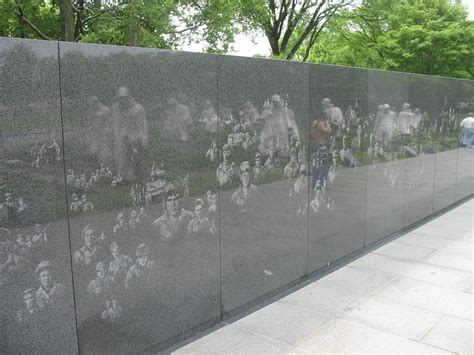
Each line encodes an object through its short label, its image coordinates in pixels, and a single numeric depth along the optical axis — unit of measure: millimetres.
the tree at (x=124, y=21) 12617
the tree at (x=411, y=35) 25844
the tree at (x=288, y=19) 24609
